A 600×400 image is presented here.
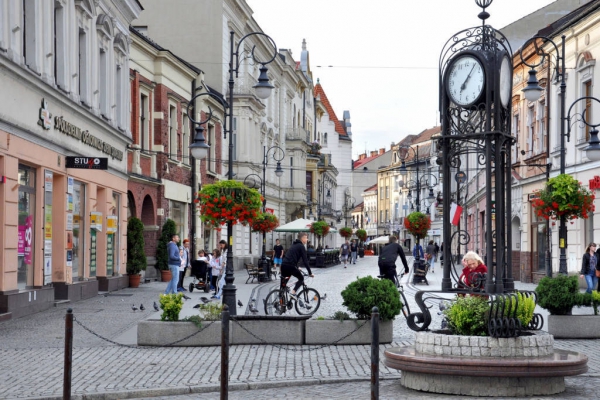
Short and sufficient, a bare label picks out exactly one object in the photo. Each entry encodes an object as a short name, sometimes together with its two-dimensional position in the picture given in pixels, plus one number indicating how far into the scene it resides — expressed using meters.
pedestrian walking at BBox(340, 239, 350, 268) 69.33
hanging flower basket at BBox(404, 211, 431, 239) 44.72
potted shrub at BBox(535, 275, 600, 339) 16.14
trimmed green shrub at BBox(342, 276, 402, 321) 15.19
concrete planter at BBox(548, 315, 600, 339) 16.38
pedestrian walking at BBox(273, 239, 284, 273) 45.41
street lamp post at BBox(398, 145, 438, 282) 39.06
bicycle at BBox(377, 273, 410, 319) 22.63
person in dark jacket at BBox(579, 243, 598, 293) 25.02
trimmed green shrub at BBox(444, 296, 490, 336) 10.66
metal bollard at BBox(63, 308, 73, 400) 9.70
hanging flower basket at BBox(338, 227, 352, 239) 97.00
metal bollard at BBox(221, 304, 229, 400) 9.22
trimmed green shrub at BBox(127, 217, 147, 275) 31.36
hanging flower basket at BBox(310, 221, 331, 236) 64.25
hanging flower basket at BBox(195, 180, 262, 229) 21.58
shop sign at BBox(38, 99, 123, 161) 21.30
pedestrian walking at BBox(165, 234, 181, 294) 25.89
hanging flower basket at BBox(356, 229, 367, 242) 110.52
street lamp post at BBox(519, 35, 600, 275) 22.53
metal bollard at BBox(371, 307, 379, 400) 8.62
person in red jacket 14.69
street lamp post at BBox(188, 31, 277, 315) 18.52
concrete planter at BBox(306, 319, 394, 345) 15.38
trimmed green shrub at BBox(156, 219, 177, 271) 35.00
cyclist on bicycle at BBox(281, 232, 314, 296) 20.45
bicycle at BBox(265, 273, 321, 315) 19.83
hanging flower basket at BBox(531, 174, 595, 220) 25.50
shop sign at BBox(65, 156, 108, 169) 23.15
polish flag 18.78
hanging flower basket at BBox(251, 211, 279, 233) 43.41
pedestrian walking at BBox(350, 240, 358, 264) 75.06
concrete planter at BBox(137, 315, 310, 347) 15.24
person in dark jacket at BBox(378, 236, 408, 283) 22.44
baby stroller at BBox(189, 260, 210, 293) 30.13
